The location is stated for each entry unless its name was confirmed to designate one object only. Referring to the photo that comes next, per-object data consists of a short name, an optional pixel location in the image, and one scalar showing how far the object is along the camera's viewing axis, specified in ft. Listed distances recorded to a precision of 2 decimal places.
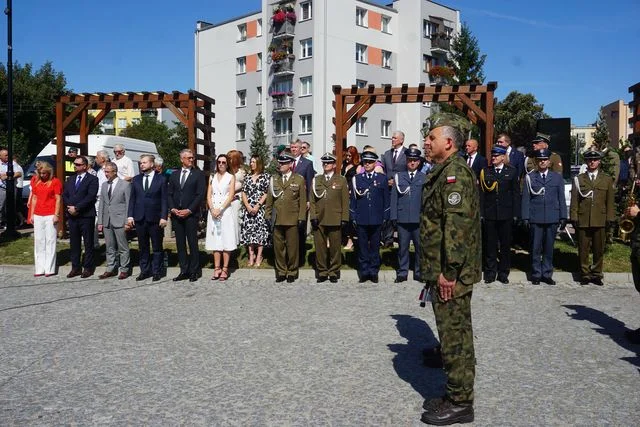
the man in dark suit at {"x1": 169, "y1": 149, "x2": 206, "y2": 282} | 35.68
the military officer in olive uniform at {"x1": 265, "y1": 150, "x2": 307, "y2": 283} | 35.22
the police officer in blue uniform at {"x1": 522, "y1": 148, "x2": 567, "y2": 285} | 34.09
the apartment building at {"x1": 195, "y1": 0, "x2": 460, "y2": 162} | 162.71
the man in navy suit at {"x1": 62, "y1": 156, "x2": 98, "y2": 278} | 37.24
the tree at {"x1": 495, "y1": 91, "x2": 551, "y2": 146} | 144.66
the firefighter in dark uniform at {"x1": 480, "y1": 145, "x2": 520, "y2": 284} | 33.78
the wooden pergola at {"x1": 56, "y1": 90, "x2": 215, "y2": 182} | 48.34
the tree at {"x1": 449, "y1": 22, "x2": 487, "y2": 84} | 149.07
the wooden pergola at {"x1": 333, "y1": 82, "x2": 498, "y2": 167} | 43.70
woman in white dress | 35.99
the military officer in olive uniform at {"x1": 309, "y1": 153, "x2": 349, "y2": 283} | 34.99
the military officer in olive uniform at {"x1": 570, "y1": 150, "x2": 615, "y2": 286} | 33.73
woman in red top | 37.24
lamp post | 48.73
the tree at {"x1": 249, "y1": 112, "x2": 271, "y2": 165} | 164.55
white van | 65.23
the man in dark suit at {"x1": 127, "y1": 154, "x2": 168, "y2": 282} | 35.88
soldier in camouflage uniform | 14.42
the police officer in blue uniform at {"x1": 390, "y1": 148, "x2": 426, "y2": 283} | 34.35
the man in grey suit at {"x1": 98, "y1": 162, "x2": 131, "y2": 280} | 36.68
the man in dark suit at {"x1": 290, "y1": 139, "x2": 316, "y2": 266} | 39.22
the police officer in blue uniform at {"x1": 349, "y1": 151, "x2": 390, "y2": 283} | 34.88
